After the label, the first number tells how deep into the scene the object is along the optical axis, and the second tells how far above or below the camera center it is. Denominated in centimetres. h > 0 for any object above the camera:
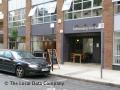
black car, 756 -105
